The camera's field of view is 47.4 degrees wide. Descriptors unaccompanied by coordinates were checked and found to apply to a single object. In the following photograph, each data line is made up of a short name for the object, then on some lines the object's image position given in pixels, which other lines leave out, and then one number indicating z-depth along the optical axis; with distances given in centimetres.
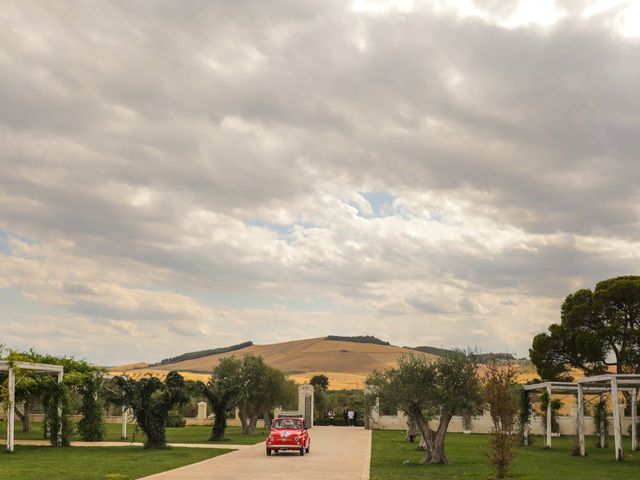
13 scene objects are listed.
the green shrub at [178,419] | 6775
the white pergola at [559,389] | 3651
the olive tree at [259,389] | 5416
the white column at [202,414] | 7426
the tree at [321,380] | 13362
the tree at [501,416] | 2267
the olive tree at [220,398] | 4344
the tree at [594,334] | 5712
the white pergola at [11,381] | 3262
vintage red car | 3128
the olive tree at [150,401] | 3553
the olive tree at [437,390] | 2925
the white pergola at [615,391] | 3097
